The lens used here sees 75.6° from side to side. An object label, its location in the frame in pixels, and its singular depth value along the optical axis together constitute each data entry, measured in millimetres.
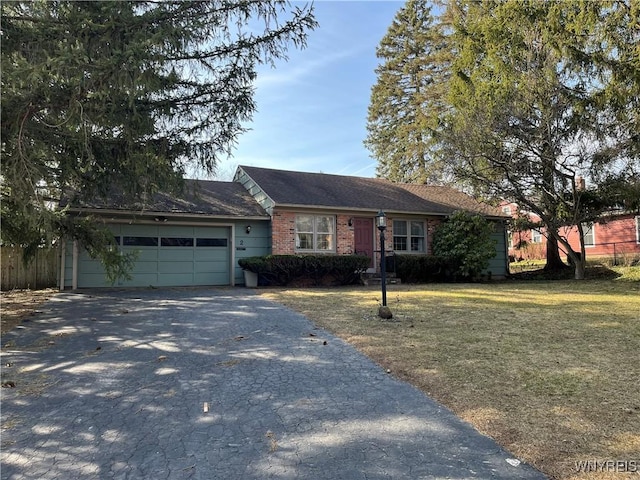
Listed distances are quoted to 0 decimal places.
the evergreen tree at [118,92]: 4961
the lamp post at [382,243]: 7523
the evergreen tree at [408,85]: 27188
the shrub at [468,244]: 15609
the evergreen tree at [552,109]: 13383
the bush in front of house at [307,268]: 13297
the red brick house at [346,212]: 14648
